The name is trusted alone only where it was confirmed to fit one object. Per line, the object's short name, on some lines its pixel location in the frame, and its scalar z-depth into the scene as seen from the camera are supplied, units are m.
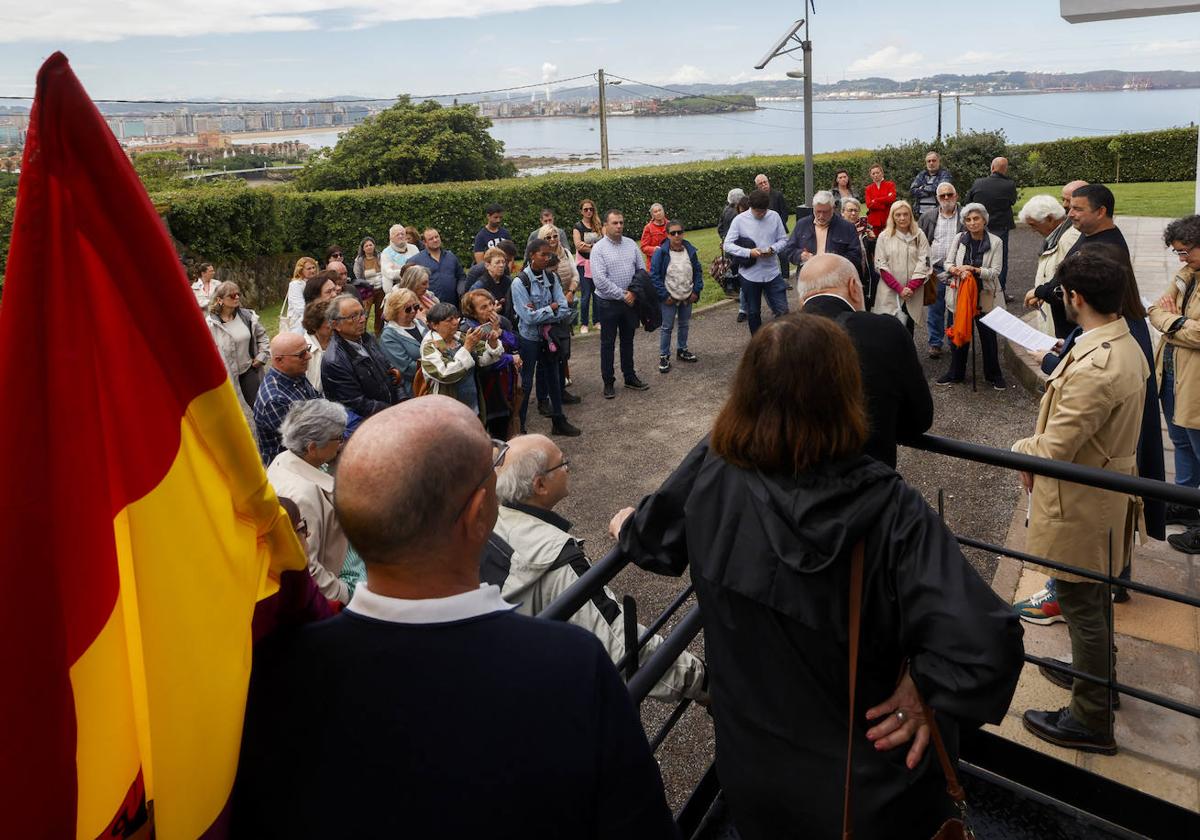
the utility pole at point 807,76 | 14.78
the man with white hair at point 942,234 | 9.66
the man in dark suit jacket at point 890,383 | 3.03
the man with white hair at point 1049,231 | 6.89
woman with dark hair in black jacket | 1.81
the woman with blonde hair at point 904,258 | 9.35
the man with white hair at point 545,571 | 2.79
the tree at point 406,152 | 31.45
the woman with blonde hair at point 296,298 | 8.91
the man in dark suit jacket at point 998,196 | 11.45
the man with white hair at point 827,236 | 9.78
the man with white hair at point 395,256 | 10.95
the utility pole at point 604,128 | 33.53
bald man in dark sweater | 1.34
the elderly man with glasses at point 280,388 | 5.34
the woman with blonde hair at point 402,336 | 7.05
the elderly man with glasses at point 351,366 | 6.04
